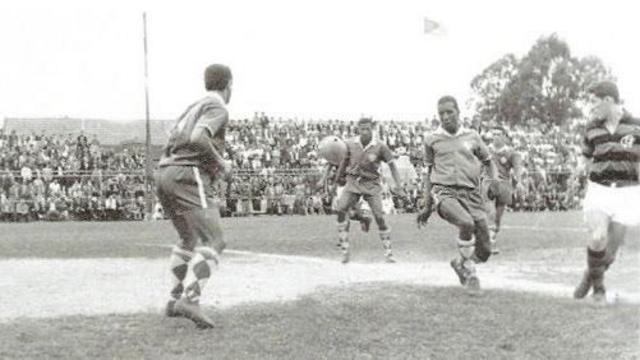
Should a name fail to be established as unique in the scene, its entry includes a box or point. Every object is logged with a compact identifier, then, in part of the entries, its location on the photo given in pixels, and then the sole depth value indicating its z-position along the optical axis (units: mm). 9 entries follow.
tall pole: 35250
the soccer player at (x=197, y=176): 8102
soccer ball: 19062
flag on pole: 26231
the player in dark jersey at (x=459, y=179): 10500
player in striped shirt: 8969
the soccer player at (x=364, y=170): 15367
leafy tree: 95125
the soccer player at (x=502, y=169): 17203
